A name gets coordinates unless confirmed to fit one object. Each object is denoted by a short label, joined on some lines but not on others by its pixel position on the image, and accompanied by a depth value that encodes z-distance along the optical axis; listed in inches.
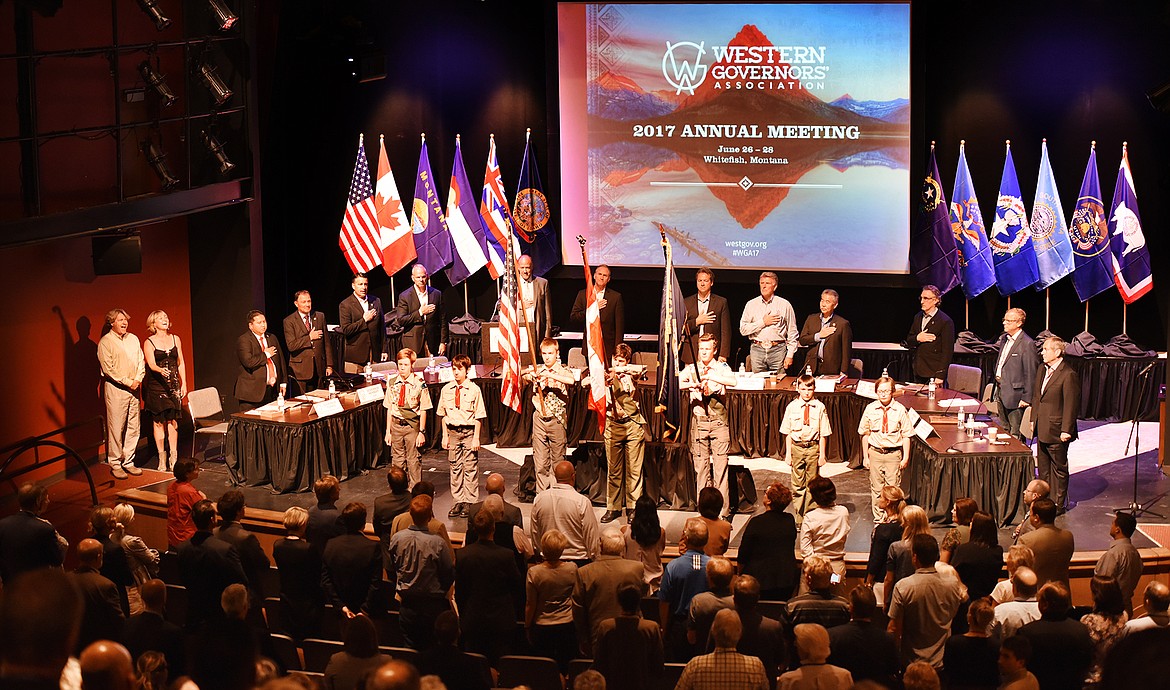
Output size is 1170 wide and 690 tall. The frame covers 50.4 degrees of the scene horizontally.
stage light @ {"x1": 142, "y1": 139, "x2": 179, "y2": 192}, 507.5
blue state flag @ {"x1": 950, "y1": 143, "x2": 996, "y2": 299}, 594.5
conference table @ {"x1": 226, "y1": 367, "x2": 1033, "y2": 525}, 434.9
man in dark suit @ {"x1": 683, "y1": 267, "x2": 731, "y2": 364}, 539.2
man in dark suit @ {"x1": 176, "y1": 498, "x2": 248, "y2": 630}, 303.9
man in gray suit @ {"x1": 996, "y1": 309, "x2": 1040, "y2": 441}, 470.0
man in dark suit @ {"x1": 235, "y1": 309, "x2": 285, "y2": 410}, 510.9
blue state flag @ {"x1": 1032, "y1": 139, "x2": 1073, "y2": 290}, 586.6
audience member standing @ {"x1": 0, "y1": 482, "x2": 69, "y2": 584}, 331.0
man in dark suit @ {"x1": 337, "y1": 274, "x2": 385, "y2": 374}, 552.4
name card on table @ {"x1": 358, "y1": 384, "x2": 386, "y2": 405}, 501.4
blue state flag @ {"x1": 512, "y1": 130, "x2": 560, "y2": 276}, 649.6
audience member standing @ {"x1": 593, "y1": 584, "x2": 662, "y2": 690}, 255.4
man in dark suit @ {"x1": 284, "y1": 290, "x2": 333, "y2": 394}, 533.3
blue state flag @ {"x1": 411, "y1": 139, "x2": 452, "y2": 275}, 639.1
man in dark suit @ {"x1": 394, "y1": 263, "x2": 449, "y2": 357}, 571.2
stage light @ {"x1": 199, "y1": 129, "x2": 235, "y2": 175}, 549.6
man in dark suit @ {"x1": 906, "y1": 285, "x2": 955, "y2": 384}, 531.8
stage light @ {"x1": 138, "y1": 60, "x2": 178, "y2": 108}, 506.0
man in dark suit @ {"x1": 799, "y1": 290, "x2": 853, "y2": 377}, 529.7
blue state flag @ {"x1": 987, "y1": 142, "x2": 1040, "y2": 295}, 589.0
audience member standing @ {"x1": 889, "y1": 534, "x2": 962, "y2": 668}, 287.6
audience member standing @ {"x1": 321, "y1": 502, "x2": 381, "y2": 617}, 310.3
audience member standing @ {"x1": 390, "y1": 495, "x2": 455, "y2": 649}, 315.9
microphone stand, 446.3
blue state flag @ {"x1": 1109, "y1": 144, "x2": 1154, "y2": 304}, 577.0
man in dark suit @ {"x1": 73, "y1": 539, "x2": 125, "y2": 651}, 282.8
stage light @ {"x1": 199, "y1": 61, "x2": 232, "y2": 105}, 532.1
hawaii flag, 633.6
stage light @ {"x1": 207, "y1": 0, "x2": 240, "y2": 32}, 521.3
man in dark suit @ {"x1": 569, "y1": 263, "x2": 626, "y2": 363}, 565.0
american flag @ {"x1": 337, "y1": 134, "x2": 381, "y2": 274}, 623.8
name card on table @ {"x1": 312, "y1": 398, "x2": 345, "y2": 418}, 490.0
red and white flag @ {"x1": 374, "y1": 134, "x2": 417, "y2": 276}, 623.5
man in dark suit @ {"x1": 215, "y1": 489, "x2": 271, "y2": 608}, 318.3
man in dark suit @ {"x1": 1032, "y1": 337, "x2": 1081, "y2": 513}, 432.8
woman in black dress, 506.3
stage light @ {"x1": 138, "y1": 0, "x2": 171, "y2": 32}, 471.2
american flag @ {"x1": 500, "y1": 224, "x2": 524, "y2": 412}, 471.5
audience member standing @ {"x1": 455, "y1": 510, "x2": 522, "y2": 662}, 294.2
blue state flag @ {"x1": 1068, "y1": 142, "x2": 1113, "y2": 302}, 582.9
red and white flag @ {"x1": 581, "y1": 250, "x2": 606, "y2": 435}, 439.8
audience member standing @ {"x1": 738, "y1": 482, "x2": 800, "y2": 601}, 322.0
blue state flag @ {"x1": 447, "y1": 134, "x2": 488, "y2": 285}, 634.8
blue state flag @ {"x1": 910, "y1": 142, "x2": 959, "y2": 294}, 595.8
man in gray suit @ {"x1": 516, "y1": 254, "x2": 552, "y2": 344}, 546.8
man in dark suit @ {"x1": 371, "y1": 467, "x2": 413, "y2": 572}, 355.6
